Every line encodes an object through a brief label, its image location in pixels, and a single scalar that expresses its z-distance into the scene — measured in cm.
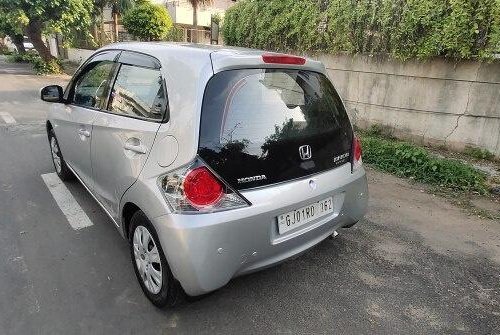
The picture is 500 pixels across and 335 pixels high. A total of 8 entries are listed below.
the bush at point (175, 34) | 1938
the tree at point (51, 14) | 1378
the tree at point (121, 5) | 1850
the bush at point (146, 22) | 1694
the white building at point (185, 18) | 2188
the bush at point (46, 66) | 1686
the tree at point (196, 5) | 2342
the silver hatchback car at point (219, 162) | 217
